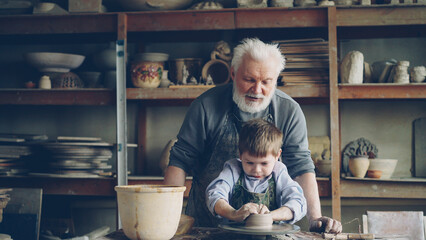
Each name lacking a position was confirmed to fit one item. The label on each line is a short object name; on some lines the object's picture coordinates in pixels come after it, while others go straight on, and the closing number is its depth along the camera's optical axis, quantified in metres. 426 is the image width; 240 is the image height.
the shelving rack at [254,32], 3.42
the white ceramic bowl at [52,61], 3.77
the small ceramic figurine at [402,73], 3.43
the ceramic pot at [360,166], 3.55
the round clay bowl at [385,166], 3.58
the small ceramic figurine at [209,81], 3.62
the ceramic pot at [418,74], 3.46
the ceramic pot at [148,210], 1.39
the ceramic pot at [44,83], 3.75
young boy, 1.72
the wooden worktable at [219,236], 1.51
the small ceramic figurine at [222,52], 3.73
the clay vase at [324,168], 3.56
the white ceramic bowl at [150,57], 3.73
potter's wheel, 1.38
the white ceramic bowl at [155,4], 3.61
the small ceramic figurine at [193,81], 3.64
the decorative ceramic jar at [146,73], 3.60
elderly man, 2.07
